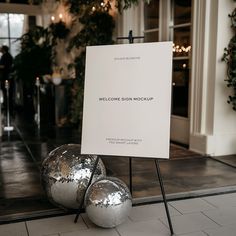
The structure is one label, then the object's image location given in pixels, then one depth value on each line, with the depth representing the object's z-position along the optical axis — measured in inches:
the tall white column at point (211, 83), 173.0
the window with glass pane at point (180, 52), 204.7
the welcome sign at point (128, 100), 98.7
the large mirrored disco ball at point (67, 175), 109.2
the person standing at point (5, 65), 377.7
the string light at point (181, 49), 203.7
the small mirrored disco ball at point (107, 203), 98.6
